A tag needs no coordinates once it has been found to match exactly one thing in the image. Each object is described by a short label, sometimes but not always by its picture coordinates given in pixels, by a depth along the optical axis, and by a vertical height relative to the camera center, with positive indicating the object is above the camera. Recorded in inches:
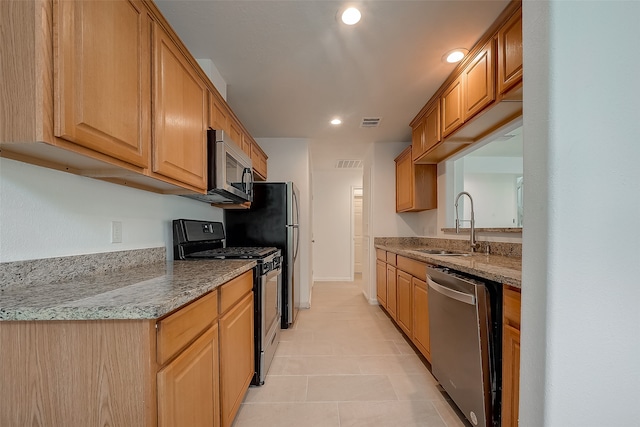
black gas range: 80.2 -16.8
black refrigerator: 127.0 -3.6
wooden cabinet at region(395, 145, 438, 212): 137.8 +14.4
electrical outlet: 58.8 -2.9
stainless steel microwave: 76.5 +13.4
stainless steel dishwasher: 54.7 -26.8
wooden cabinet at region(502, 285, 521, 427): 48.1 -24.5
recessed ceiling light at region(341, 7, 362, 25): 64.8 +46.7
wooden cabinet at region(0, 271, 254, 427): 31.2 -17.3
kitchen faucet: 98.2 -8.0
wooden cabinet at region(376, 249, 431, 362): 90.8 -30.8
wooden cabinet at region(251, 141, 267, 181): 126.5 +26.3
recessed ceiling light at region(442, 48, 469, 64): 81.0 +46.6
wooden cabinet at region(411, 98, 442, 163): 104.1 +33.7
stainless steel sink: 111.3 -14.4
